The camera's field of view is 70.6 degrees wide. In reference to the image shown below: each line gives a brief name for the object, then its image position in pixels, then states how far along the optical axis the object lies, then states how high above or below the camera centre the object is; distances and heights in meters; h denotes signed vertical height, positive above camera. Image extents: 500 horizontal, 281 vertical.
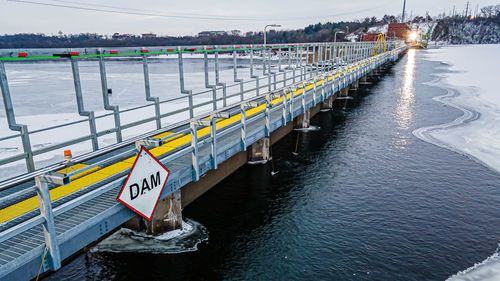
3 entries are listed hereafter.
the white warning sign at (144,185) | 5.77 -2.20
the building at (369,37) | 112.38 +3.96
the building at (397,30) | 134.00 +7.00
